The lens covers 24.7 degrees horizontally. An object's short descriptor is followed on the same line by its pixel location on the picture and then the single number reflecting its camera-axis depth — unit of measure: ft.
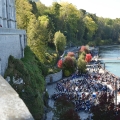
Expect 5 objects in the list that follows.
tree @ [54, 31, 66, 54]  197.26
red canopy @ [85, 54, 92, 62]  186.38
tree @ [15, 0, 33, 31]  139.38
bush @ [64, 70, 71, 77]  138.70
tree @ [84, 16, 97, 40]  332.82
